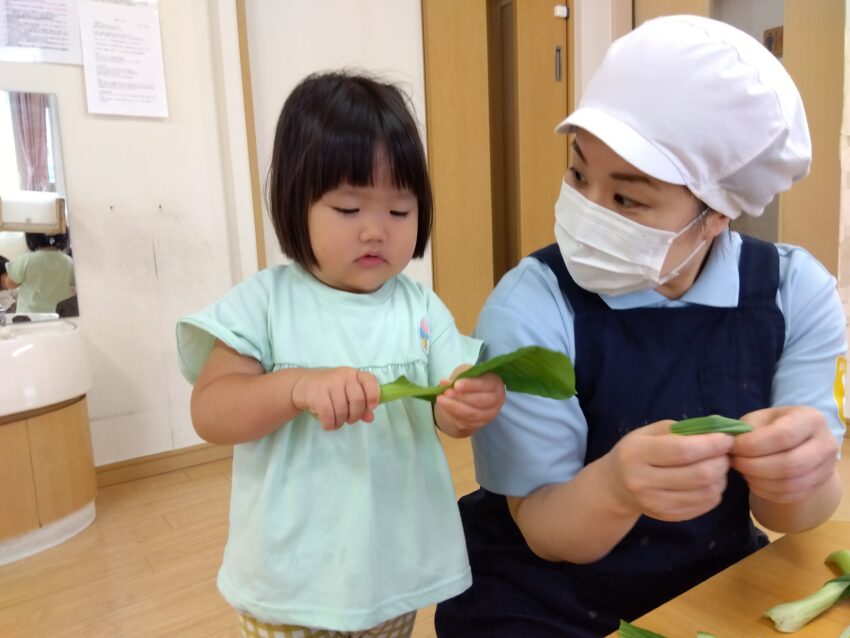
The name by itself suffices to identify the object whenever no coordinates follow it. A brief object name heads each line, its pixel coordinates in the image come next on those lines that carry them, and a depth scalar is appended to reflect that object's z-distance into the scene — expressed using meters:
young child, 0.79
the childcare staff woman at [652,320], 0.72
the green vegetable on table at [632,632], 0.50
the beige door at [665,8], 3.15
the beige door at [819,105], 2.65
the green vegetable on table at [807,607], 0.53
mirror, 2.14
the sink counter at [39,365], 1.79
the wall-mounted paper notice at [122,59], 2.24
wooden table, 0.54
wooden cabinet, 1.83
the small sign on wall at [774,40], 2.83
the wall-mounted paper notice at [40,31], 2.12
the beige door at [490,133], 3.05
